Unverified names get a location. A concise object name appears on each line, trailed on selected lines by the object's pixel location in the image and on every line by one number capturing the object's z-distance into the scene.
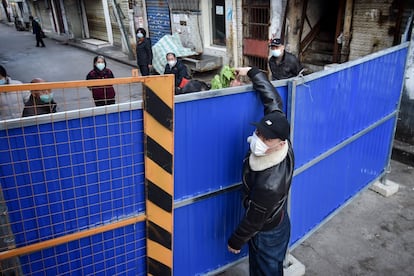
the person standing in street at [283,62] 5.67
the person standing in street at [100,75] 6.31
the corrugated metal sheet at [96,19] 20.05
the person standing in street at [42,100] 3.76
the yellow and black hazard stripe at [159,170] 2.23
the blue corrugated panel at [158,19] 13.81
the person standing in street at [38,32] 20.94
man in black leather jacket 2.46
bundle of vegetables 4.24
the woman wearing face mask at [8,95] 4.42
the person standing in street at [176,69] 6.93
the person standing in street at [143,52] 10.50
